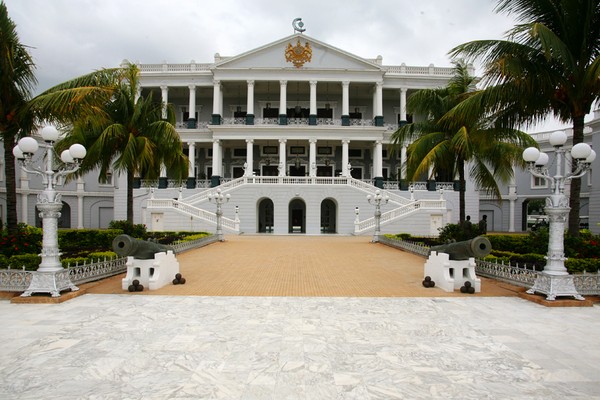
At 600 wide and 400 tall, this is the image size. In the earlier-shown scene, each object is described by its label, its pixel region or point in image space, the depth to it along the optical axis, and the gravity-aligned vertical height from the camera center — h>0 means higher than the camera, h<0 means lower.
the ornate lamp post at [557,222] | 8.30 -0.64
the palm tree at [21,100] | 10.73 +2.50
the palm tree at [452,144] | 15.75 +2.01
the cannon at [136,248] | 8.91 -1.37
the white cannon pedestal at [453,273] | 9.50 -2.01
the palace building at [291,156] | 30.36 +3.46
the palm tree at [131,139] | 15.89 +2.12
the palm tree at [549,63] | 10.17 +3.42
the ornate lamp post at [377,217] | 23.20 -1.55
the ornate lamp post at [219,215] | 23.15 -1.51
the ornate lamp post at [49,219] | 8.28 -0.66
